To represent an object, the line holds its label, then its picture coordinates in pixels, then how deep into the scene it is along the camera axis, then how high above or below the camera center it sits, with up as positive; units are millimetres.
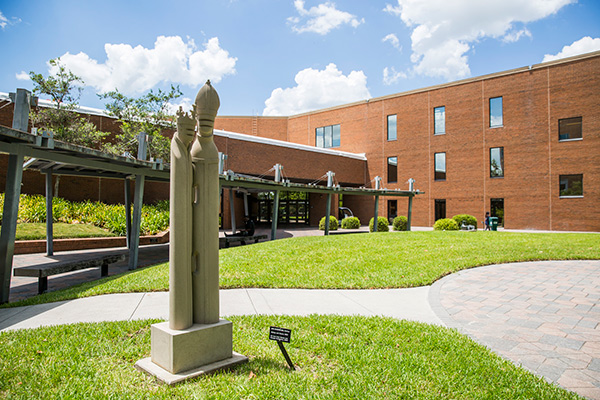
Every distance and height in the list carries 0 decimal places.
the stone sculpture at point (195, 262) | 3623 -531
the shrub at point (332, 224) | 27203 -1175
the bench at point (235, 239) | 14734 -1273
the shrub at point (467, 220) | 28516 -938
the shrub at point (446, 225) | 25570 -1177
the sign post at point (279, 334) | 3414 -1128
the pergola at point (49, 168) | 6750 +1057
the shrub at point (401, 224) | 27969 -1213
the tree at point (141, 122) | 23953 +5677
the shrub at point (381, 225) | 26766 -1225
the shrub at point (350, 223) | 28931 -1174
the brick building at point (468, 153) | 26859 +4477
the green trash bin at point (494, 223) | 27266 -1119
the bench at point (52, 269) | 7422 -1241
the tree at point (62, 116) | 21281 +5081
